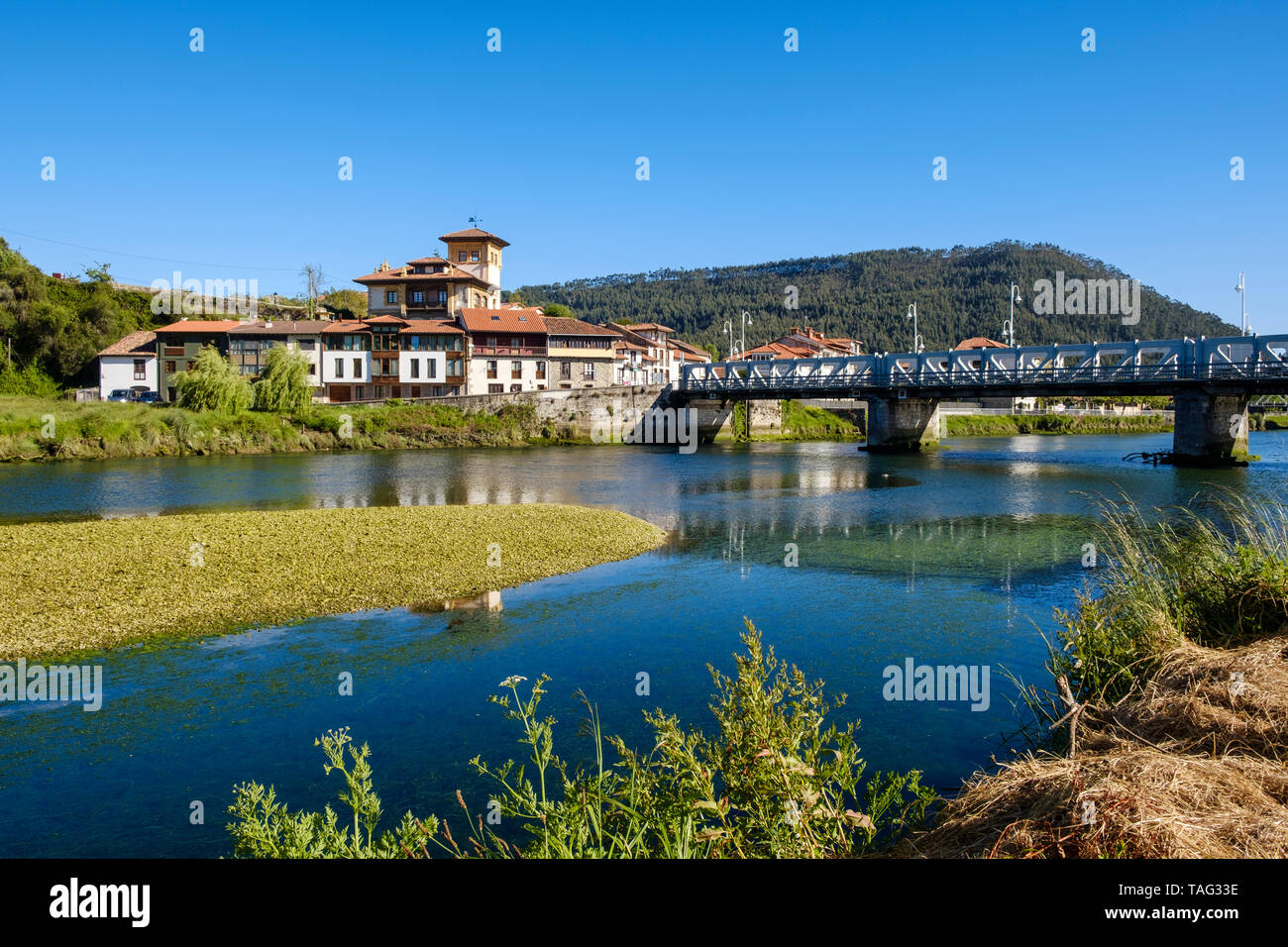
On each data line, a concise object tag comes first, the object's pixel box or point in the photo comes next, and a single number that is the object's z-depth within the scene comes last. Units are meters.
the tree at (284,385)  71.12
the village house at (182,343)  90.56
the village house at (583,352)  103.00
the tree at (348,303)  125.12
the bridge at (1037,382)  52.12
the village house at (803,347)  134.25
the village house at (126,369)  91.50
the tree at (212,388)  67.94
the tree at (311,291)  117.25
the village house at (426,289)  102.69
